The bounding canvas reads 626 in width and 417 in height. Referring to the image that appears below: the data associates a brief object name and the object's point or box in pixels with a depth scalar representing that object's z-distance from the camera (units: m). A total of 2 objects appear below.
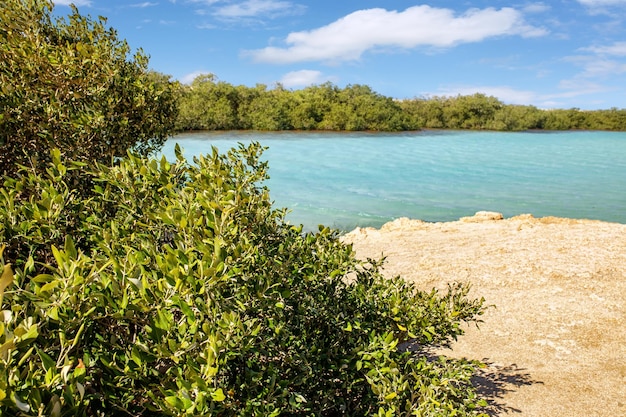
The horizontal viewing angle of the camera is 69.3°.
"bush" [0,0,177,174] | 4.36
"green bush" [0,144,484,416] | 2.04
